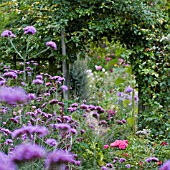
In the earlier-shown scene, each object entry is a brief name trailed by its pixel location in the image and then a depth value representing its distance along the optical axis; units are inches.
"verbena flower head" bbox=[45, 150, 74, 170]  44.5
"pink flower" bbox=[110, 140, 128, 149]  169.2
